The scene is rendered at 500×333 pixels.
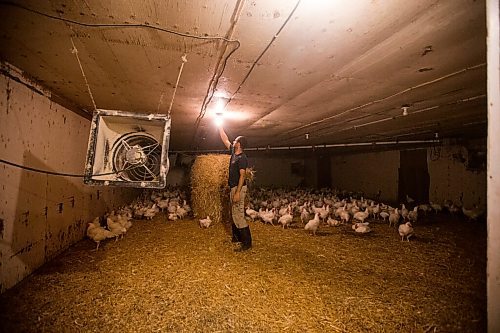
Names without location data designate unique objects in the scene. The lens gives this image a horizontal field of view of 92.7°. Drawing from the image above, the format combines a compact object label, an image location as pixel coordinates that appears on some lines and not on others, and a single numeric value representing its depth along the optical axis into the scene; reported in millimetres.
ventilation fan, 2631
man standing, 4586
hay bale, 7164
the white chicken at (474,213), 7027
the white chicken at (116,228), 5091
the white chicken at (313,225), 5867
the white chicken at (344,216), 7225
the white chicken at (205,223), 6414
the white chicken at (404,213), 7121
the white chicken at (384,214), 7305
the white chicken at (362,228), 5812
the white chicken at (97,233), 4586
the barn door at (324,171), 15430
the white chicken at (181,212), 7564
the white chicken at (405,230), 5305
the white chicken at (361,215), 6897
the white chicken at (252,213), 7309
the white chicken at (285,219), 6484
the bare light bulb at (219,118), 5088
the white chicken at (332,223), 6895
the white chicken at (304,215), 7523
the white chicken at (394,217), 6715
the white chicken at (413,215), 7035
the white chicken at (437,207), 8344
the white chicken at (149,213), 7316
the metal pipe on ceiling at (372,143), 8653
